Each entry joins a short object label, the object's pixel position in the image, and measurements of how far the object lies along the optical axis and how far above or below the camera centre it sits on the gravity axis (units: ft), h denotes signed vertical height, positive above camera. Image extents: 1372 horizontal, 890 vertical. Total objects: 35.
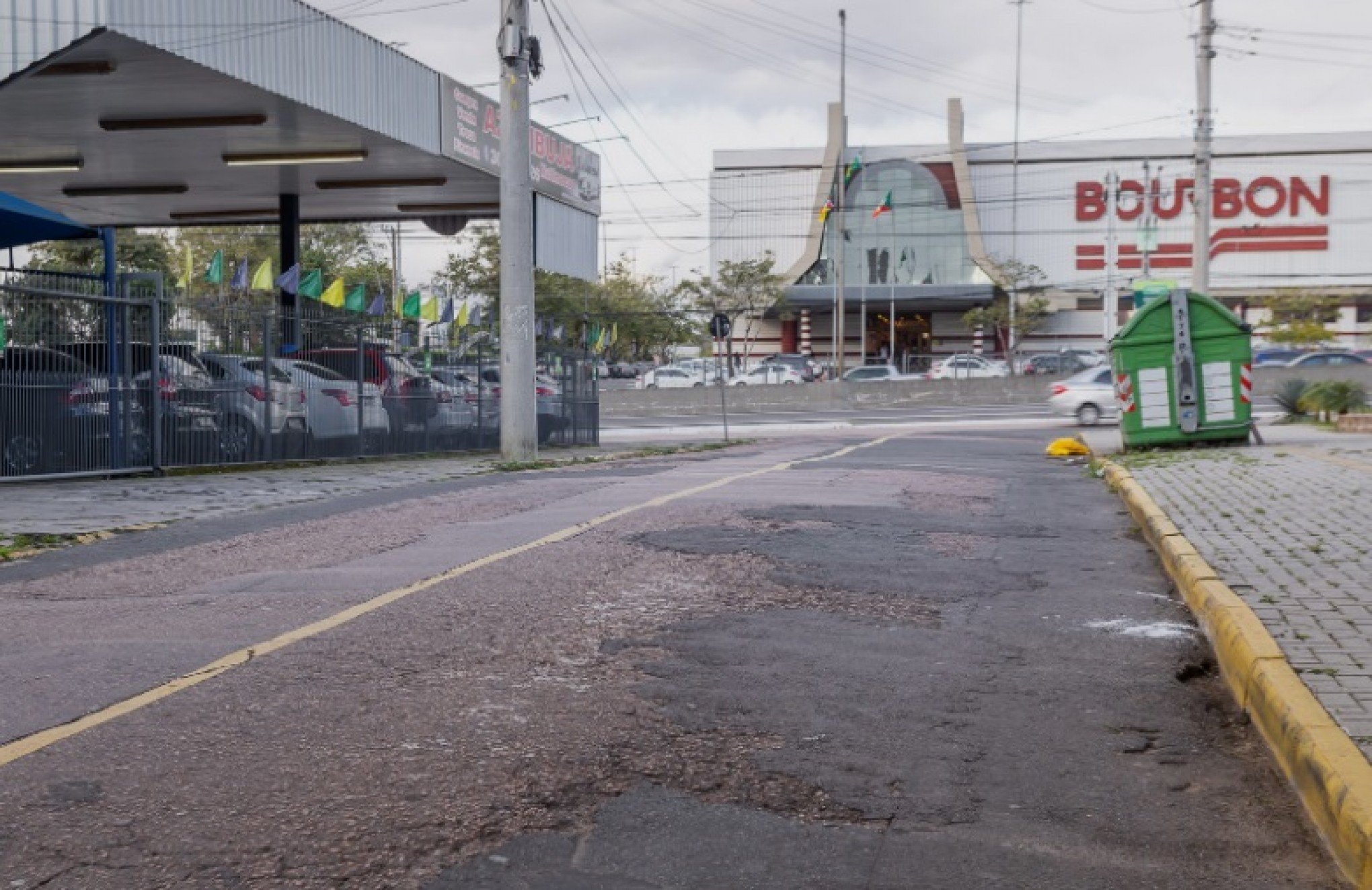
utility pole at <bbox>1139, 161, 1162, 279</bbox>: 156.66 +21.45
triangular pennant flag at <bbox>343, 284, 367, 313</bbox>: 80.33 +4.79
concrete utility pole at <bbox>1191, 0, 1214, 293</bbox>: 96.32 +15.96
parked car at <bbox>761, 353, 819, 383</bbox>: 224.80 +3.15
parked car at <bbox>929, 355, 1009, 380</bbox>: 209.05 +1.99
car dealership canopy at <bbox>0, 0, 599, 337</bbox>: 57.21 +13.56
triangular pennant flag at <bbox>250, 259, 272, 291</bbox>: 83.56 +6.35
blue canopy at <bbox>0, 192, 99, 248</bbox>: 51.75 +6.15
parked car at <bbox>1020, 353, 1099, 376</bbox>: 202.90 +2.49
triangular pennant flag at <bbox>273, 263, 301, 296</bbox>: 78.64 +5.73
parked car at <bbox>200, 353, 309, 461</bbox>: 59.31 -0.92
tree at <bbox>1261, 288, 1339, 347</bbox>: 213.25 +11.26
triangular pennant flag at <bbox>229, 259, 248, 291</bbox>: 84.79 +6.55
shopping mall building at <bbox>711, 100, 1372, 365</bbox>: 251.80 +29.18
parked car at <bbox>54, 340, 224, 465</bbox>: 55.11 -0.60
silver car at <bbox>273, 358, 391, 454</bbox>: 65.36 -1.17
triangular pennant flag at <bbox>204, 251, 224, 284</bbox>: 84.12 +6.75
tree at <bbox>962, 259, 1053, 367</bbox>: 246.68 +12.98
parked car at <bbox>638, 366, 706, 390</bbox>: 203.41 +0.48
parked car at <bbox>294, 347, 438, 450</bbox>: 67.72 -0.15
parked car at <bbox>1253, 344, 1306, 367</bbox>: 182.50 +3.11
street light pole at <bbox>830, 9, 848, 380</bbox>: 183.93 +35.02
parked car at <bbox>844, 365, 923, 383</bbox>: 195.62 +1.13
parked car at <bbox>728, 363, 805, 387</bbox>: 207.31 +0.86
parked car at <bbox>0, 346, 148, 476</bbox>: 48.08 -1.14
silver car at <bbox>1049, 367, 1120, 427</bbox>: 120.26 -1.49
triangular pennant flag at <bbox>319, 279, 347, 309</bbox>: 82.58 +5.15
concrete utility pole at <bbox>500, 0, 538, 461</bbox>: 68.23 +6.17
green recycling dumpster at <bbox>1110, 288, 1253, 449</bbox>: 63.82 +0.39
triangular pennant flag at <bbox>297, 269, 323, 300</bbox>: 78.59 +5.51
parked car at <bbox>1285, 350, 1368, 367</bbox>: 162.91 +2.47
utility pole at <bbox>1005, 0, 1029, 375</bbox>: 244.01 +26.99
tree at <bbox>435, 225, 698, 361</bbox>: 198.49 +13.93
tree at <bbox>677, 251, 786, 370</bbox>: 251.60 +17.15
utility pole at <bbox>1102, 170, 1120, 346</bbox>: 202.49 +18.79
